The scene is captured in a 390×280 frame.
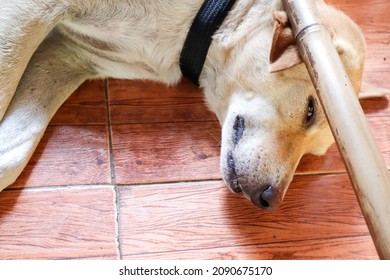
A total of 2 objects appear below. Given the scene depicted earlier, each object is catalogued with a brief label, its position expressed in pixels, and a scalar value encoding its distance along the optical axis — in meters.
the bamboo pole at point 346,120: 0.69
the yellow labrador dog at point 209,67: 0.87
